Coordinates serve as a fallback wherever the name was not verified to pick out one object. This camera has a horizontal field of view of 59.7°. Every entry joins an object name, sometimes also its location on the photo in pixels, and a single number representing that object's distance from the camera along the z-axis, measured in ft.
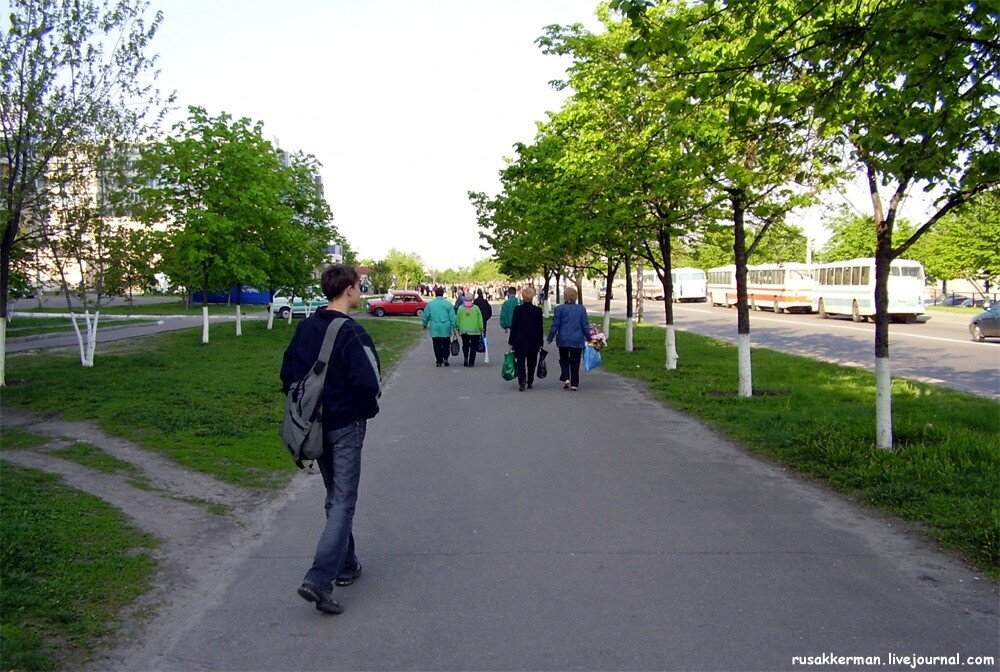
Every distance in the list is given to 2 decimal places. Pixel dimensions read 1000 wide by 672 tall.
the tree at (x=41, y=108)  41.01
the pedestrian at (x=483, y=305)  64.49
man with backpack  15.49
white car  159.53
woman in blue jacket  46.98
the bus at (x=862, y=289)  120.16
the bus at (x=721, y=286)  197.18
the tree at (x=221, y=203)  73.46
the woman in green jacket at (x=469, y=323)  62.59
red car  187.01
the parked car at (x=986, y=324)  79.97
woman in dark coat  47.52
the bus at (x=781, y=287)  156.25
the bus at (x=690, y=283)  235.61
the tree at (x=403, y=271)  367.45
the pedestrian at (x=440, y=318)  62.80
